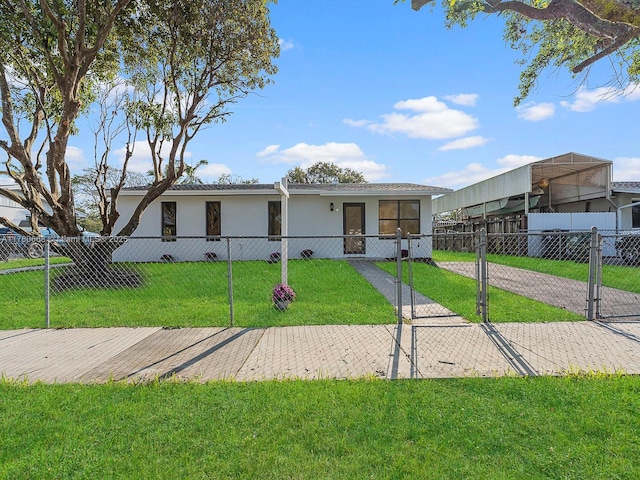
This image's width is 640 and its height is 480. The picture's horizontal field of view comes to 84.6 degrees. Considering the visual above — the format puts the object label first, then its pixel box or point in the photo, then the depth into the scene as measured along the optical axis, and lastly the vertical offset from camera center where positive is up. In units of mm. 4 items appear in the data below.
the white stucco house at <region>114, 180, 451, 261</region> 14438 +659
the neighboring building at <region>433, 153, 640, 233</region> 16564 +2230
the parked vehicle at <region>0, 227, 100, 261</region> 15591 -591
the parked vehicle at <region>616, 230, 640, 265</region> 12920 -552
